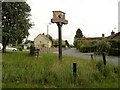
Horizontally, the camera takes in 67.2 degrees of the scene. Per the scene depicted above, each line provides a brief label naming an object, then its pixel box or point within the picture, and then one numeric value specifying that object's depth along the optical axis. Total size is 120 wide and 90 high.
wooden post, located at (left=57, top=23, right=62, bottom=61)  5.49
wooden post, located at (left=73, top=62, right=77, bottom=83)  3.59
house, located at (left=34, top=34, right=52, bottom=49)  41.37
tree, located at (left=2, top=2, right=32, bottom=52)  13.70
